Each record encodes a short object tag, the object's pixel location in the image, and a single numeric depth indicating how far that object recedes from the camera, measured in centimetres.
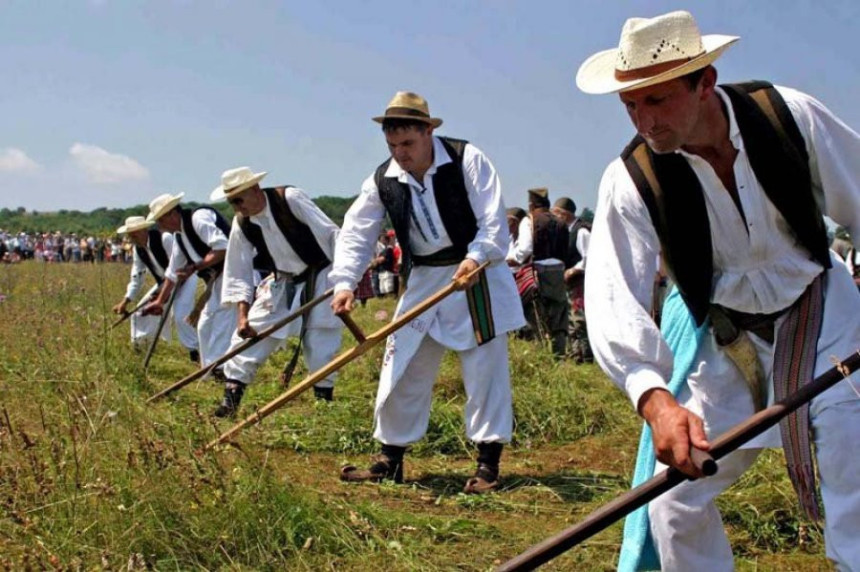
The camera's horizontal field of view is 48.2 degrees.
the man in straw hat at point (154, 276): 1019
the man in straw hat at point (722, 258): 244
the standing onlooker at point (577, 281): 1003
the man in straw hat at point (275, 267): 696
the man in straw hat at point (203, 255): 848
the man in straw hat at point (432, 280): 500
